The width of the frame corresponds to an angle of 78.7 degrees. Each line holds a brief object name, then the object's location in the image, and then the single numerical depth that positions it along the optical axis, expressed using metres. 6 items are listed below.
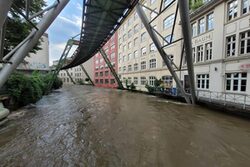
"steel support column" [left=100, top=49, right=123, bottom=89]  31.26
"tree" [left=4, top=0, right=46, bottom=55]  11.15
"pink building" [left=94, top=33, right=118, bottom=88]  43.64
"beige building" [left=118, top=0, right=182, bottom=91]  21.72
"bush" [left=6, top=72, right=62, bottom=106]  10.16
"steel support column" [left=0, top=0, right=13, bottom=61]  2.45
